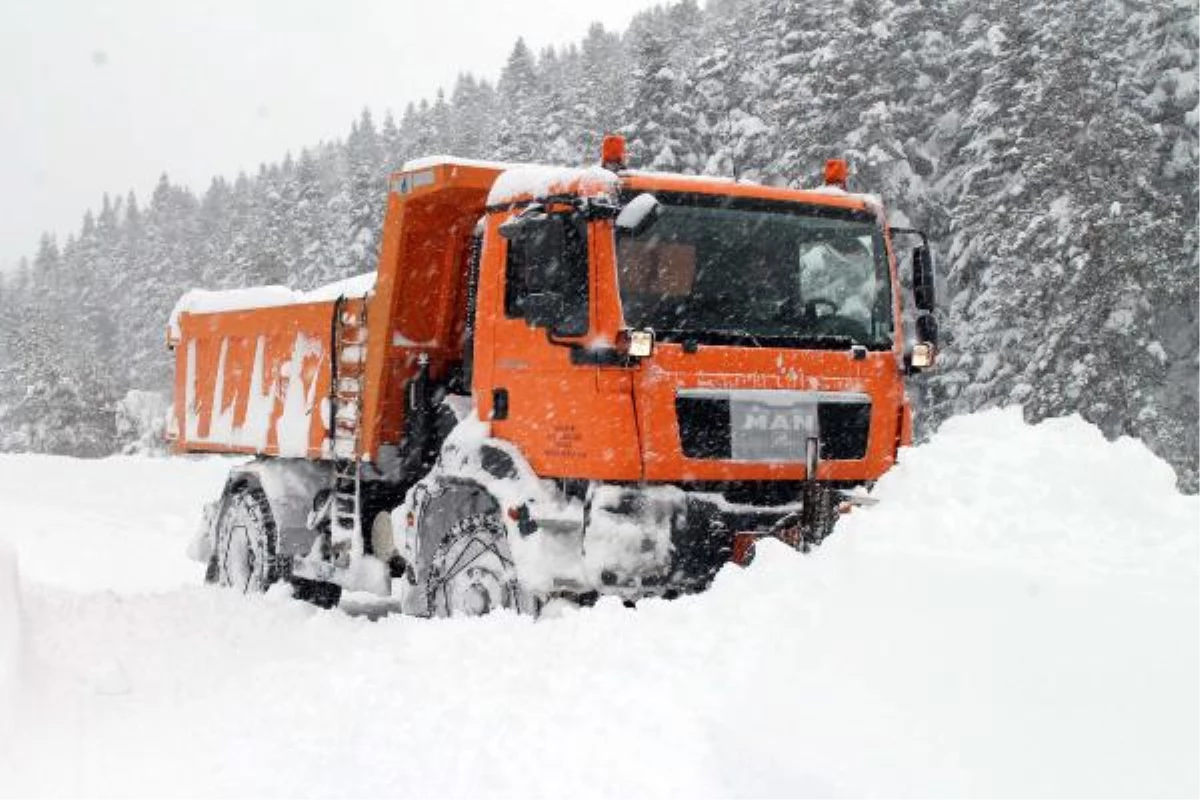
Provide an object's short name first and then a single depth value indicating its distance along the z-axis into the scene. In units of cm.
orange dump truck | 664
